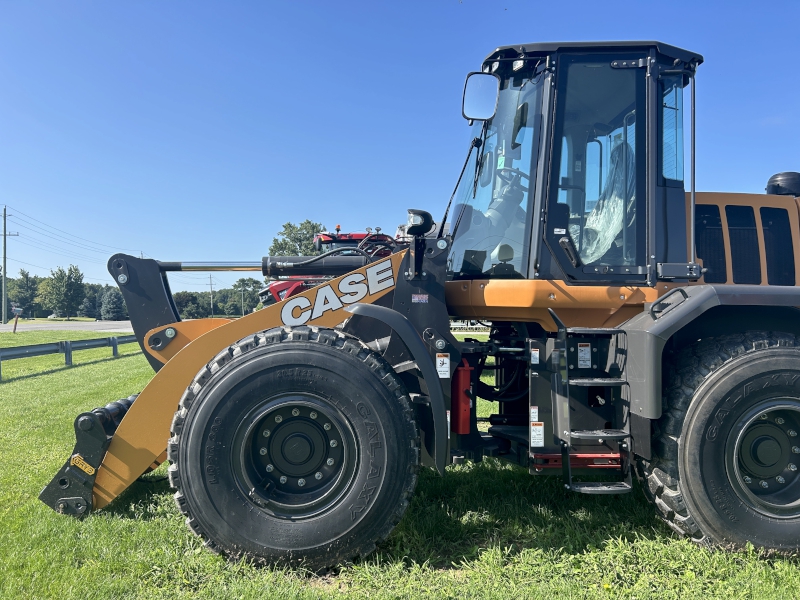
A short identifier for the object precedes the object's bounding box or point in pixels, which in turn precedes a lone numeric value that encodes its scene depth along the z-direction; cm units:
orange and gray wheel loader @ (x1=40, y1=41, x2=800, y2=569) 275
